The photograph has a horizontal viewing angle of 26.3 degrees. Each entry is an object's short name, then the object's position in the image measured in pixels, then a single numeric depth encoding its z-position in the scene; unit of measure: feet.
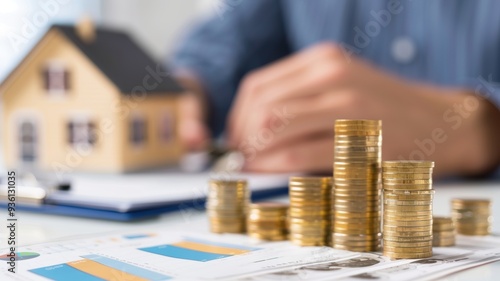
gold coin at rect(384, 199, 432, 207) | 1.66
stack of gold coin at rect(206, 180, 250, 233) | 1.95
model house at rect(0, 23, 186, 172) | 2.94
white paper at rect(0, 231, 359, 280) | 1.56
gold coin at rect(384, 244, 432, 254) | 1.66
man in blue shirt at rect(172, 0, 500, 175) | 2.73
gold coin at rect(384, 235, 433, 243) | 1.66
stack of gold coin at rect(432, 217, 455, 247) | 1.77
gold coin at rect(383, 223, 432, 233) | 1.66
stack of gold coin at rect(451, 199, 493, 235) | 1.89
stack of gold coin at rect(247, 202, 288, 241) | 1.85
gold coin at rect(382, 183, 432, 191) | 1.66
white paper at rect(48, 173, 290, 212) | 2.11
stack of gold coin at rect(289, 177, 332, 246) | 1.78
